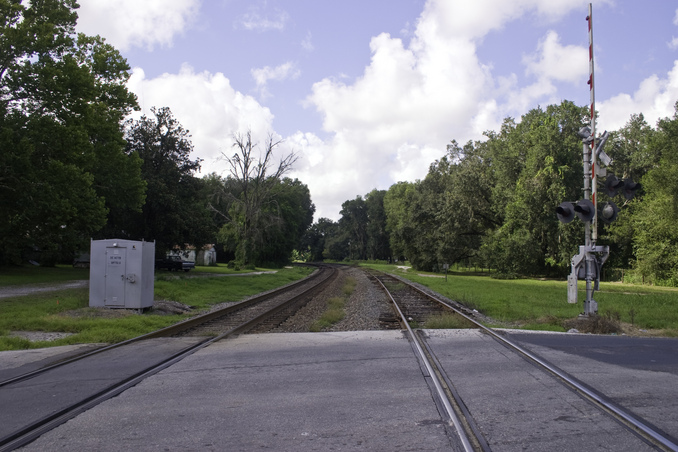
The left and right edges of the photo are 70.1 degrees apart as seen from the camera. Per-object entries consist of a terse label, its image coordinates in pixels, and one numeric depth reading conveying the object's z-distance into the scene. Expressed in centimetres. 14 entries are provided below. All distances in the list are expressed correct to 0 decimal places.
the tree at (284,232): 6259
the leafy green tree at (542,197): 4278
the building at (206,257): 6914
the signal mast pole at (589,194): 1136
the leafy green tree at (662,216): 3428
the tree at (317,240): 13112
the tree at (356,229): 12350
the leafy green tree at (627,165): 4325
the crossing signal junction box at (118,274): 1455
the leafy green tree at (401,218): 6328
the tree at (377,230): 11400
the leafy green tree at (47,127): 2303
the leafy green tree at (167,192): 3991
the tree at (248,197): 4634
